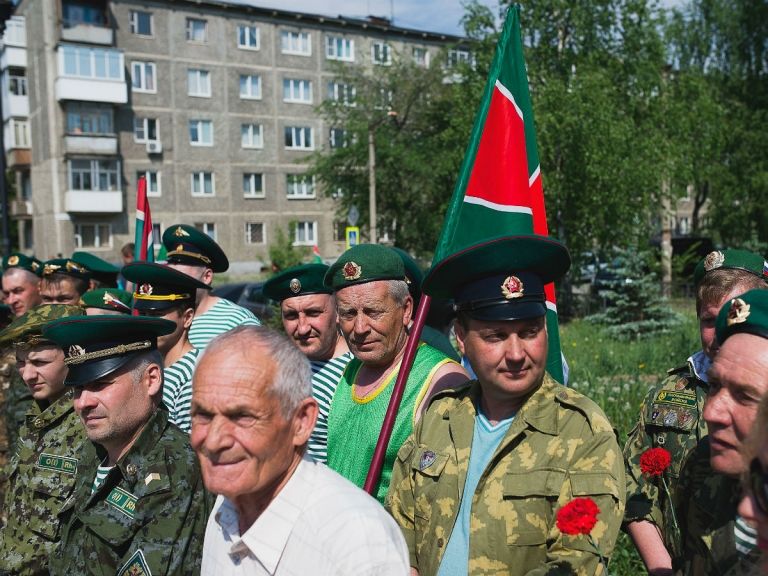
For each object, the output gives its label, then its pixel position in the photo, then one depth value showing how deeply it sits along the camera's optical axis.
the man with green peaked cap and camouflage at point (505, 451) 2.13
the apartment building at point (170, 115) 37.38
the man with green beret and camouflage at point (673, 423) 2.91
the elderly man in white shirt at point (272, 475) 1.83
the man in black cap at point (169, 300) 4.05
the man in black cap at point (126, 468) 2.49
